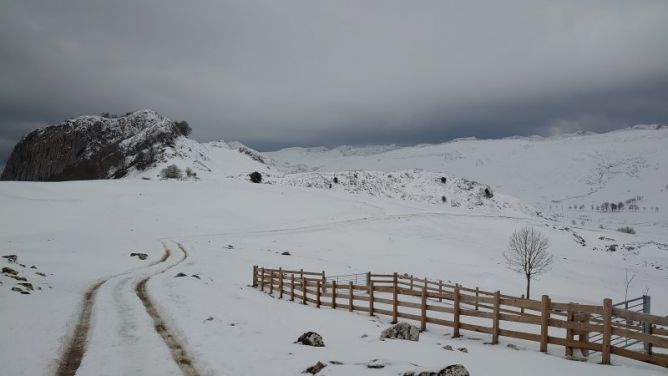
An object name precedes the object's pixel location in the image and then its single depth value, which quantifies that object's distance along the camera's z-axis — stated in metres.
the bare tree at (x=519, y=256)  53.58
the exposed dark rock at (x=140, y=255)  40.56
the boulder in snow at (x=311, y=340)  11.86
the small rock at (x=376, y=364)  9.50
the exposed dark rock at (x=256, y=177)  183.15
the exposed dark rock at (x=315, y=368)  9.40
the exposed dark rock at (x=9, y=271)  22.22
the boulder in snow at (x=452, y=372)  8.30
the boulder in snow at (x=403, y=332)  12.63
